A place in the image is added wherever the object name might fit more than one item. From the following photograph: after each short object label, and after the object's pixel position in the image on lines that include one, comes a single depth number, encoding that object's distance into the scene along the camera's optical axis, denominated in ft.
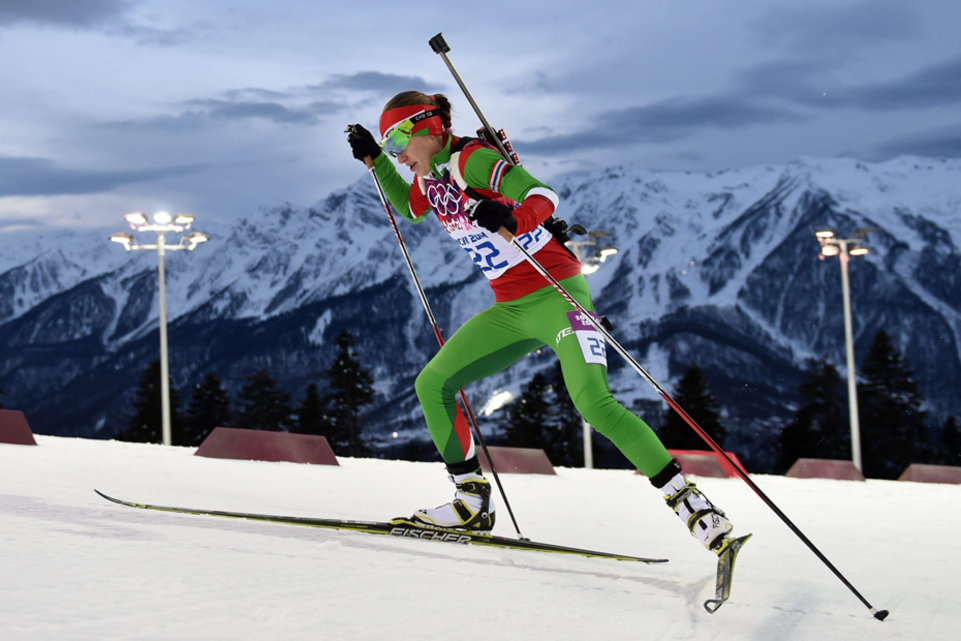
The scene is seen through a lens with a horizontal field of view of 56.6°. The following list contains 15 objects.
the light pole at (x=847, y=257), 62.34
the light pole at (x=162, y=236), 55.98
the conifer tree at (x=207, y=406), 193.06
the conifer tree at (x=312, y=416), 177.17
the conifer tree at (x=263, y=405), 193.77
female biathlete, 10.64
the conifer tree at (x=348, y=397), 182.80
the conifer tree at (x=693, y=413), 153.58
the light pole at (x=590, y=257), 55.11
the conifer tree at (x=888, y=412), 180.65
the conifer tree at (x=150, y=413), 173.78
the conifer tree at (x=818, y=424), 173.47
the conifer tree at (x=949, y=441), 178.60
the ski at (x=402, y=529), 11.04
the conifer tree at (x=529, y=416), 177.17
